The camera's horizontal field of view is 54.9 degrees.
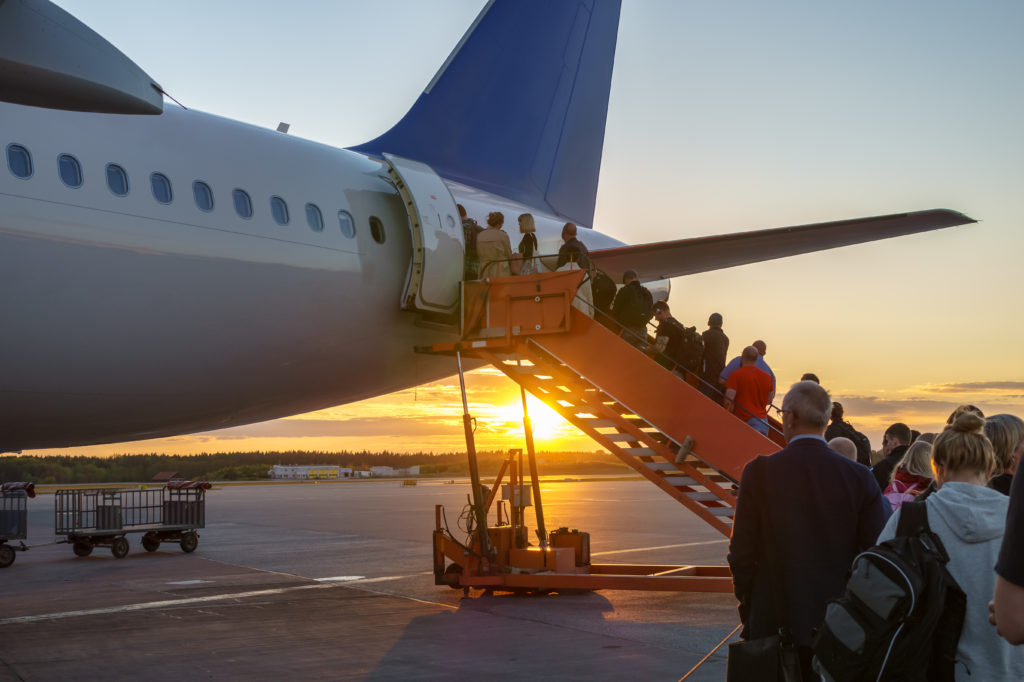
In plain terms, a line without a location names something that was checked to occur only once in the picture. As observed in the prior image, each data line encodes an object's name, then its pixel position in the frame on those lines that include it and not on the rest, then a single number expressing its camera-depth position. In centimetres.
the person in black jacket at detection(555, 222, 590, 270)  1357
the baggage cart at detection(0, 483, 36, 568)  1709
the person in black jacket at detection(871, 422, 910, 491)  897
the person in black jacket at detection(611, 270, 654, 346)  1355
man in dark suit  454
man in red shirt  1219
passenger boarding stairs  1162
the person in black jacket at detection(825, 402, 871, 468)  1124
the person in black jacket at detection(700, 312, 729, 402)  1351
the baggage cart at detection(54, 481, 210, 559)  1850
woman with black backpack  362
